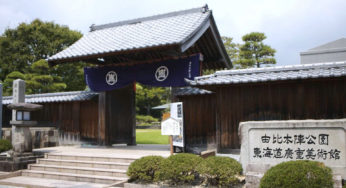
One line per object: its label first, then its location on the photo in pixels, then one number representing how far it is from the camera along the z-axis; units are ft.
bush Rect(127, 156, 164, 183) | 29.37
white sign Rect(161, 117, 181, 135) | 36.01
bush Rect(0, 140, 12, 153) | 44.89
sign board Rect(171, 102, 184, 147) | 37.40
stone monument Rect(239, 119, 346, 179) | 24.90
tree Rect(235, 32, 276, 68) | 103.85
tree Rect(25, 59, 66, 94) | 82.59
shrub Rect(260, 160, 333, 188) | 21.17
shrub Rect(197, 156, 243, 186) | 26.45
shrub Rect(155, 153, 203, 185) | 27.96
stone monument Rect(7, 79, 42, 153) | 40.88
